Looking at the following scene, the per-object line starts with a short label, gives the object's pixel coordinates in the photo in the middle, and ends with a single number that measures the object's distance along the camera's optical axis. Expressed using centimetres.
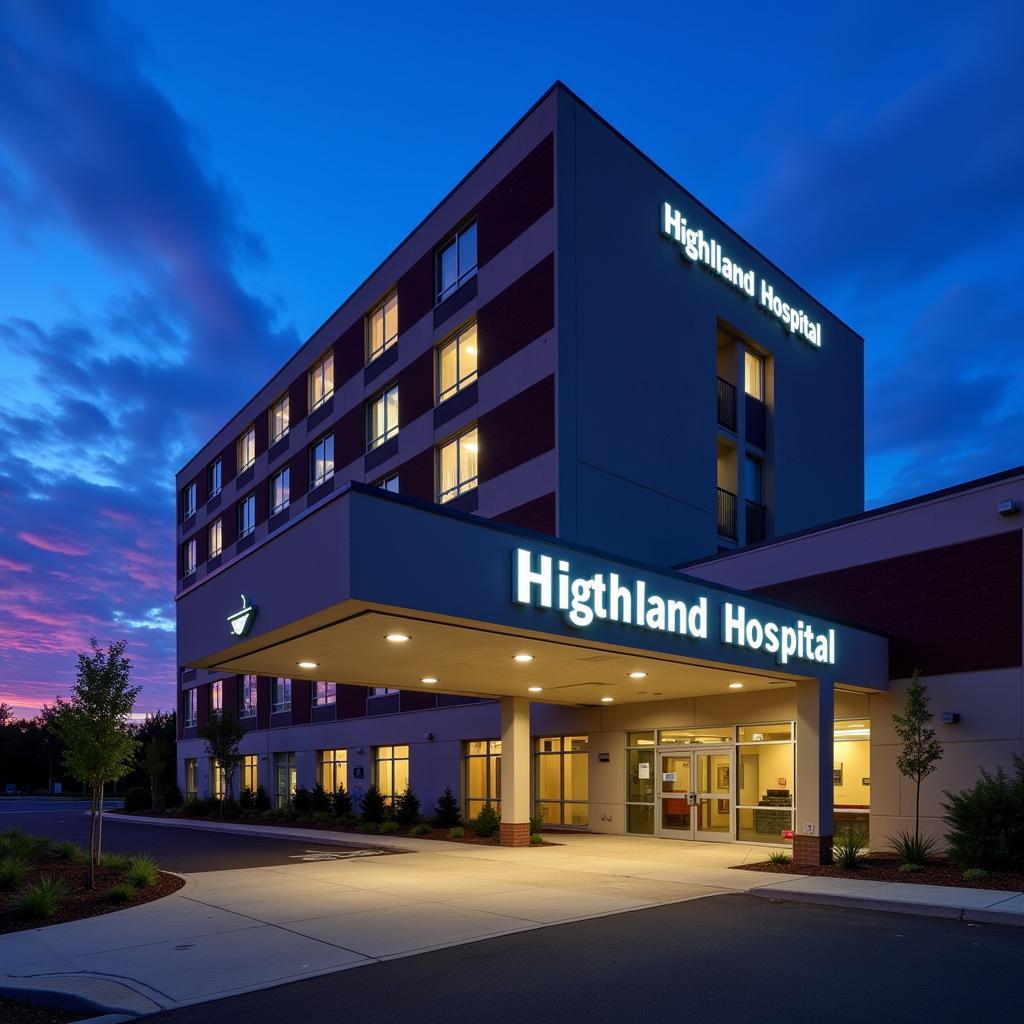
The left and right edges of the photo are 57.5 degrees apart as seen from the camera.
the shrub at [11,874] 1431
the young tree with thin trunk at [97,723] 1611
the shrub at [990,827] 1515
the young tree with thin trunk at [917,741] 1735
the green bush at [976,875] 1469
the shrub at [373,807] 3052
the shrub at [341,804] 3309
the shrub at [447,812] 2802
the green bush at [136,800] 4900
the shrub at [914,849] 1644
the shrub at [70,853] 1856
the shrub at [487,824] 2378
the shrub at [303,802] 3516
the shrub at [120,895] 1362
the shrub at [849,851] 1647
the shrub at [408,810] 2986
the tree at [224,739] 3981
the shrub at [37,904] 1222
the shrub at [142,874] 1494
